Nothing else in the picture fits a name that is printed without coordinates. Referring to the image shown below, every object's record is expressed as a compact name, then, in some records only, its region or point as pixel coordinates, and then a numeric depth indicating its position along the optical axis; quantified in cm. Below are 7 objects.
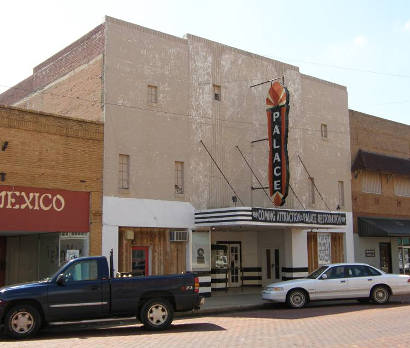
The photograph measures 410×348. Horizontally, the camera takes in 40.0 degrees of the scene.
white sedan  1883
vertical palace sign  2253
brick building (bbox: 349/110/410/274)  2939
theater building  2092
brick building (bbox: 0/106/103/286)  1798
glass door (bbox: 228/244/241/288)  2747
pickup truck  1284
